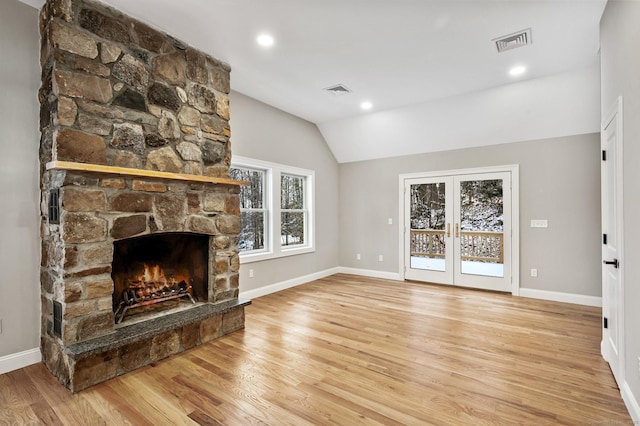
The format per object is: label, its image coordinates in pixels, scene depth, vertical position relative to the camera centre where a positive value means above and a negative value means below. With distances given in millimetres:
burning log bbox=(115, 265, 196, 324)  2990 -816
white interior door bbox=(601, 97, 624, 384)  2211 -243
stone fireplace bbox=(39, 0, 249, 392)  2340 +156
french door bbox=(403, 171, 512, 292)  5043 -284
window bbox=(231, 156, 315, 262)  4793 +66
